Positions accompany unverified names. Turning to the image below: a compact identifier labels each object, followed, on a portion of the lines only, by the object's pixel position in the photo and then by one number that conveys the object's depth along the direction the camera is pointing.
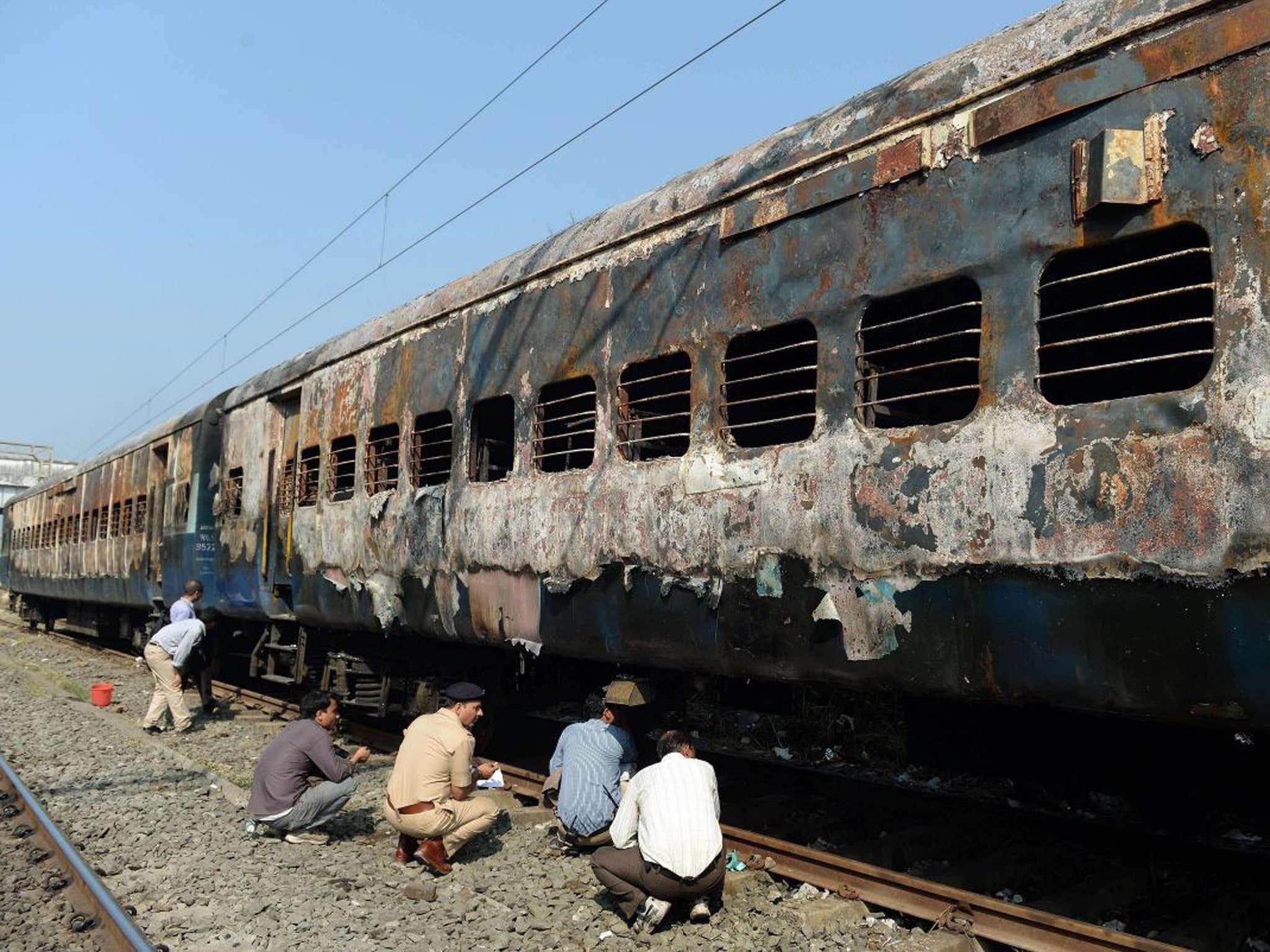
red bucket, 13.44
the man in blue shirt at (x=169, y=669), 11.15
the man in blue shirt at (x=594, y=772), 6.25
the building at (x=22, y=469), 53.00
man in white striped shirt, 5.05
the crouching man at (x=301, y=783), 6.68
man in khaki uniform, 6.09
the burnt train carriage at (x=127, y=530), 13.30
